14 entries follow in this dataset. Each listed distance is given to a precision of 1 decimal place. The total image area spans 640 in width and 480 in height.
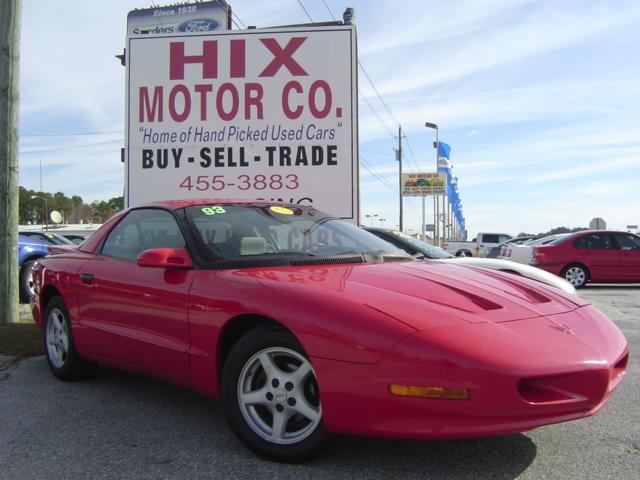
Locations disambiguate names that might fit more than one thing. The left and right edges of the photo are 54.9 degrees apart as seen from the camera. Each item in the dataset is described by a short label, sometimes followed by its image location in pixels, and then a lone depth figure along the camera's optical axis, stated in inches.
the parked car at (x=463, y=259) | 229.3
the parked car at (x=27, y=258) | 375.9
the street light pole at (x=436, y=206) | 1660.9
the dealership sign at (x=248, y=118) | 298.2
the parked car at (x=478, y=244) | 1177.0
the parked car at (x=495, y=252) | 641.2
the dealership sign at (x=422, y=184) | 1721.2
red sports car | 95.9
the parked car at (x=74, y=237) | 786.8
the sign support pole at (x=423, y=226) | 1488.2
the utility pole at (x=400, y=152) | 1743.4
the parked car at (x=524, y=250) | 541.4
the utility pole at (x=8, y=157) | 264.1
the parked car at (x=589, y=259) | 530.0
